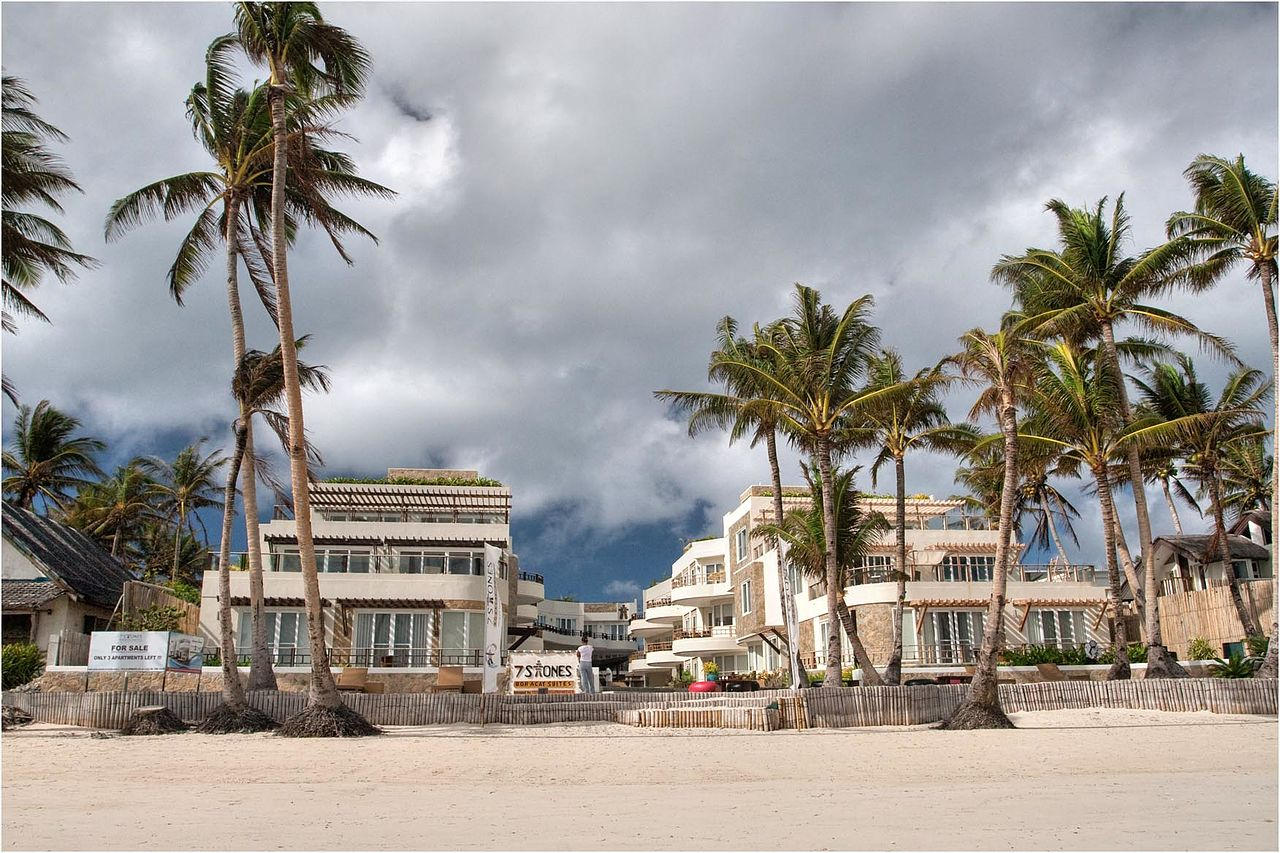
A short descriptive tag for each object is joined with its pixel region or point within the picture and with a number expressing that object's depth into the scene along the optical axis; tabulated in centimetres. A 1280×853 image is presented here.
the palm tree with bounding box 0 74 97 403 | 1827
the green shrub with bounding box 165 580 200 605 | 3481
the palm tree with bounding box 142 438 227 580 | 4419
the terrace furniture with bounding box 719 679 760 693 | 2927
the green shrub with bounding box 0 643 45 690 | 2330
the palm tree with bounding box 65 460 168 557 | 4184
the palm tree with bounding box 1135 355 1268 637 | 2805
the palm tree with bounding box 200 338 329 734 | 1791
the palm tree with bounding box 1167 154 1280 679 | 2273
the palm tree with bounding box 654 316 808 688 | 2658
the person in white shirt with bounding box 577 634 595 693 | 2184
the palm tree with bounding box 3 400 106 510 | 3931
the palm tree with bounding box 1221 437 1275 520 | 3441
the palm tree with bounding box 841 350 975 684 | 2800
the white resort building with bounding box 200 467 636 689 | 2872
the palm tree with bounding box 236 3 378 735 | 1670
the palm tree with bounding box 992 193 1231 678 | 2459
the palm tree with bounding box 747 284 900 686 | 2331
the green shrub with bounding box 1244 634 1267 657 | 2423
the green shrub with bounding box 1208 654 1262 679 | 2162
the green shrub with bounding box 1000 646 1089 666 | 2813
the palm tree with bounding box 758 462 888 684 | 2664
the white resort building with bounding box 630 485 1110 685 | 3209
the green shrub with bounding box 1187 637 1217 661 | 2791
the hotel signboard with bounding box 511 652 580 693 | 2084
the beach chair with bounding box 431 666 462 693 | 2311
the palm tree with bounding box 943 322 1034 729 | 1797
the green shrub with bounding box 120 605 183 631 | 2584
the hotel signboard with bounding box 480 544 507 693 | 2066
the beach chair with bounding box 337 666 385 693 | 2188
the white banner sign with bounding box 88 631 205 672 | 1853
